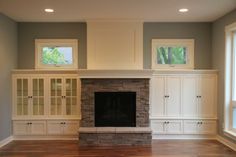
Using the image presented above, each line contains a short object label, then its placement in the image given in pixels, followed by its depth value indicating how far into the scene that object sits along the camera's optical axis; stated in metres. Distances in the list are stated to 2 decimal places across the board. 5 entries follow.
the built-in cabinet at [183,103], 4.25
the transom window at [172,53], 4.45
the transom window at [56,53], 4.46
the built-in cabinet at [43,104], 4.24
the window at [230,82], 3.80
